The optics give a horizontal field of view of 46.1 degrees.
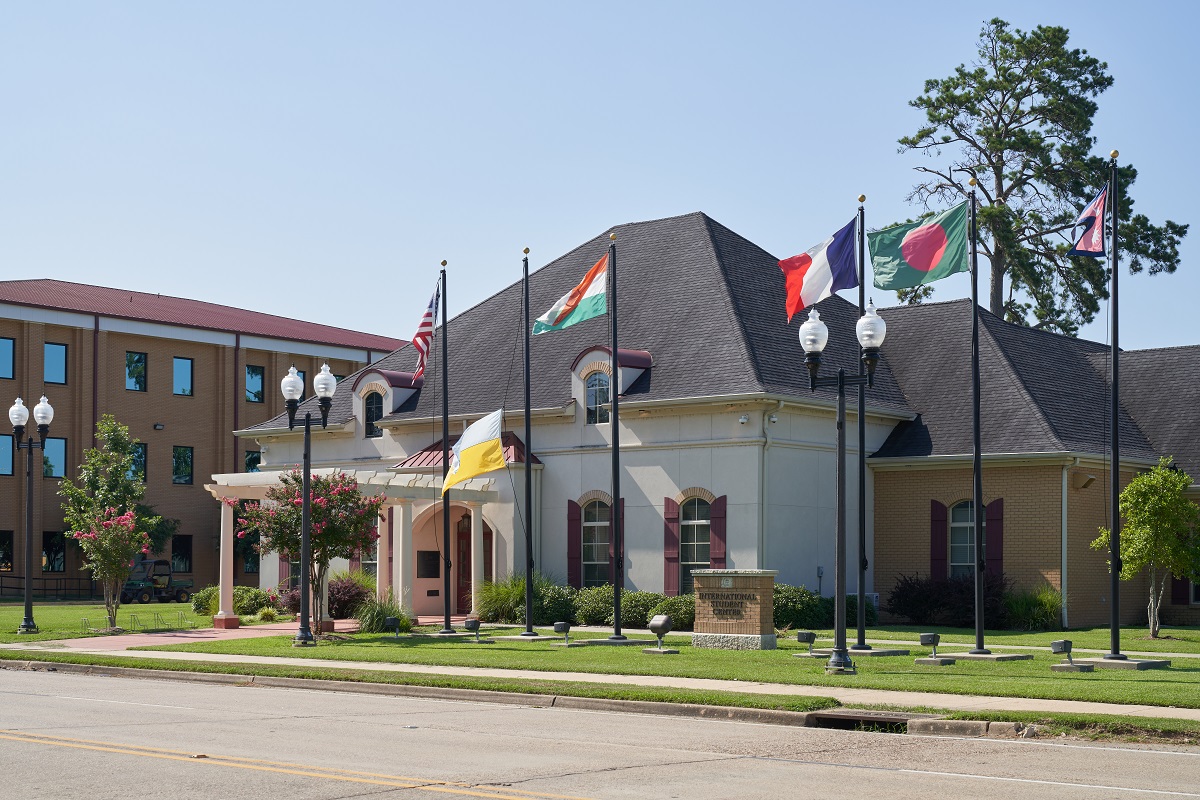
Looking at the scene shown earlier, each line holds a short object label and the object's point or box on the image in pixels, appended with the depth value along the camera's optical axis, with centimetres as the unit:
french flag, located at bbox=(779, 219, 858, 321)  2264
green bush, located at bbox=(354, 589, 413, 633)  2948
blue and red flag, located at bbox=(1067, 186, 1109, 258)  2195
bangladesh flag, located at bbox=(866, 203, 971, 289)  2222
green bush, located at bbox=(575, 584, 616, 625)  3145
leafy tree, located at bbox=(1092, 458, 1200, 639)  2819
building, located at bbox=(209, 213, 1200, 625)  3155
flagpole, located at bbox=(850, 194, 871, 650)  2230
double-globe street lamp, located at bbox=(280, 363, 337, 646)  2608
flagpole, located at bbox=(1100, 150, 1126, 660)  2098
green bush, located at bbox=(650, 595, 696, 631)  3034
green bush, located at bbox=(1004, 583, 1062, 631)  3073
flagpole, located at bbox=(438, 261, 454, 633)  2788
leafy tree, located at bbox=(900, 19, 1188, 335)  5241
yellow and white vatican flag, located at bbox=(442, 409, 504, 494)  2688
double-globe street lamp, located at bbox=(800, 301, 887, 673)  2025
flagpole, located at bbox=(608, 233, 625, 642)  2578
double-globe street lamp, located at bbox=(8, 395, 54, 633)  3131
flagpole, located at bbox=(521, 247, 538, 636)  2698
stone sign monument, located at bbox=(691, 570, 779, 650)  2453
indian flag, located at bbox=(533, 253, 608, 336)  2644
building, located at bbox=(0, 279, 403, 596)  5438
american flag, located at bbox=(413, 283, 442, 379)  2941
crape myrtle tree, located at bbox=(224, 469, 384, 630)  2783
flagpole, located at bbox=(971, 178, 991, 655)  2227
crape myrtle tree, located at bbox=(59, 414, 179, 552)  5059
